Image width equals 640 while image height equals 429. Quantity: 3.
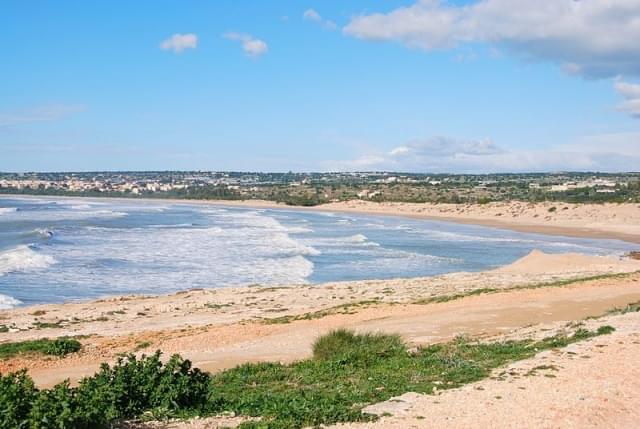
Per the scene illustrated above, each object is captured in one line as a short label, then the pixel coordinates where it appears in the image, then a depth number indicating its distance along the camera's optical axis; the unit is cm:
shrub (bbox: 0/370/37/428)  645
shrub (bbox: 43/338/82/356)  1585
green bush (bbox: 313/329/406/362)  1272
